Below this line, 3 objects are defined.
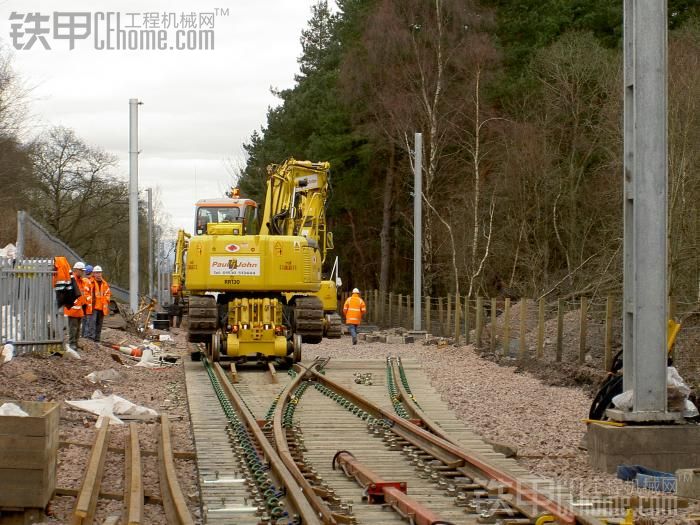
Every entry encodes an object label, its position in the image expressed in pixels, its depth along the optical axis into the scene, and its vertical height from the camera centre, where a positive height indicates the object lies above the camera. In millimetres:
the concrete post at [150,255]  63719 +1150
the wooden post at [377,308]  50072 -1409
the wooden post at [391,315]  47656 -1575
